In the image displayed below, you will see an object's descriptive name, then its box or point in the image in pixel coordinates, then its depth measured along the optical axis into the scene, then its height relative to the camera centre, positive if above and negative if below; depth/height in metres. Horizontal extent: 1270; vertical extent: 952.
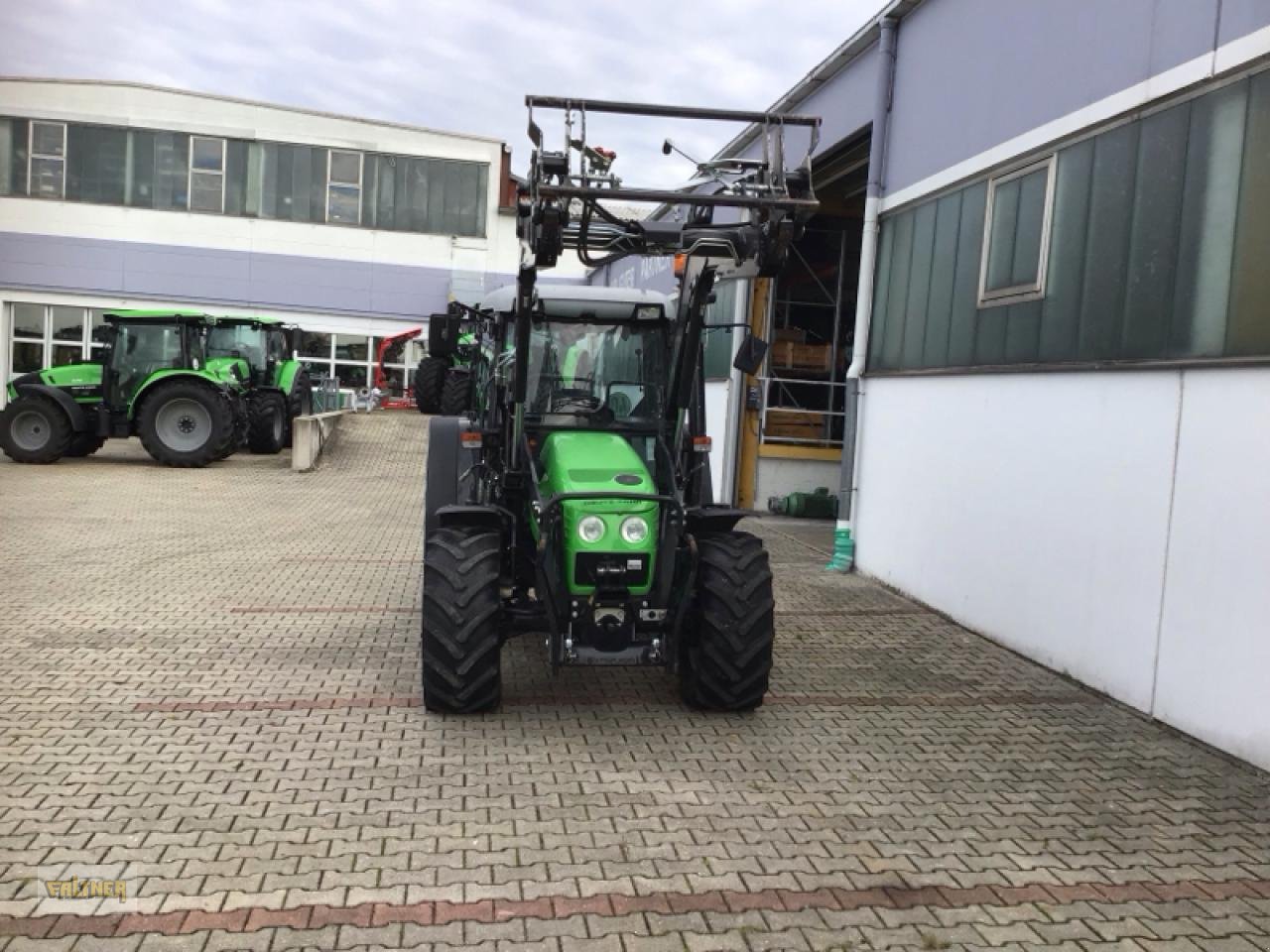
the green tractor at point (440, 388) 20.53 +0.16
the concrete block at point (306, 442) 17.05 -0.89
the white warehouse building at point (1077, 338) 5.48 +0.64
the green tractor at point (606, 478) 5.27 -0.38
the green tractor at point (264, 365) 18.33 +0.33
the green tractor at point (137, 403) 16.41 -0.43
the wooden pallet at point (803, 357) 15.26 +0.88
